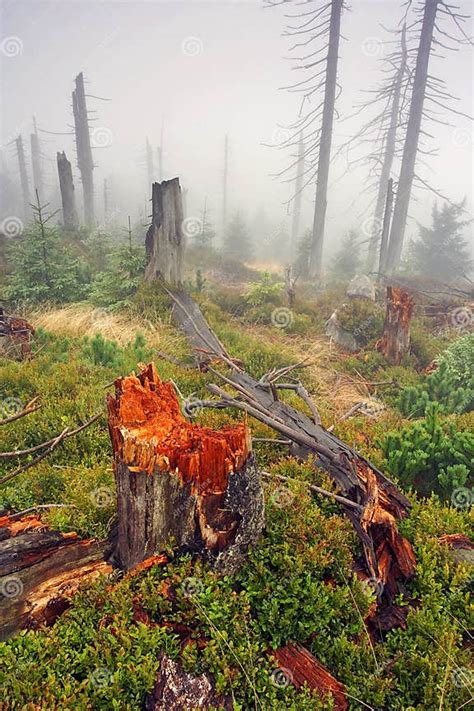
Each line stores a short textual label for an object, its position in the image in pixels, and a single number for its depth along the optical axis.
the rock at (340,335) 9.25
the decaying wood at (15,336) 6.45
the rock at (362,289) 12.80
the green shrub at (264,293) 11.23
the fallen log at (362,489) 2.63
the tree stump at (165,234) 9.78
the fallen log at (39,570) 2.21
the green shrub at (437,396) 5.77
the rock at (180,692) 1.85
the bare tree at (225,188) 53.80
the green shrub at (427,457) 3.64
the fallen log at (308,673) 1.99
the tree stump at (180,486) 2.22
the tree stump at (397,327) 8.12
